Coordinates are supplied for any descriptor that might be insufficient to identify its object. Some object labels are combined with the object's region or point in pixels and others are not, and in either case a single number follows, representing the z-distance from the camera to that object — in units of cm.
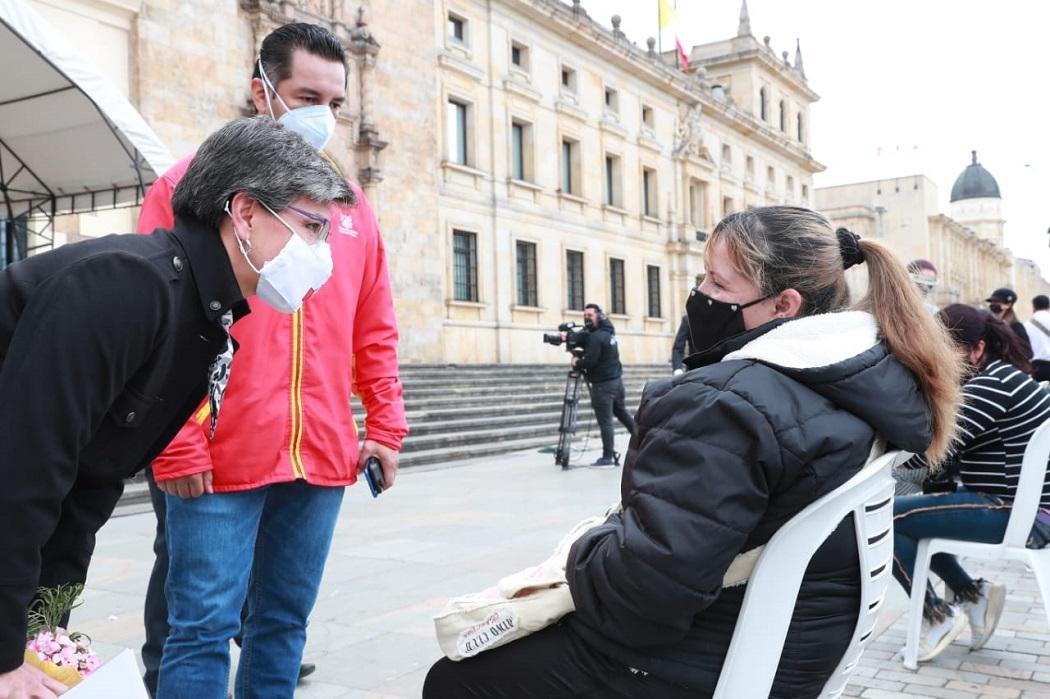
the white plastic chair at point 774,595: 191
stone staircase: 1421
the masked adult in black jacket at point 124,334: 157
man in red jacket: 250
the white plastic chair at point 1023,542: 383
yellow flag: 3641
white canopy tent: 821
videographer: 1194
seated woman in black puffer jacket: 182
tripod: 1207
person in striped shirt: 394
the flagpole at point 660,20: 3641
